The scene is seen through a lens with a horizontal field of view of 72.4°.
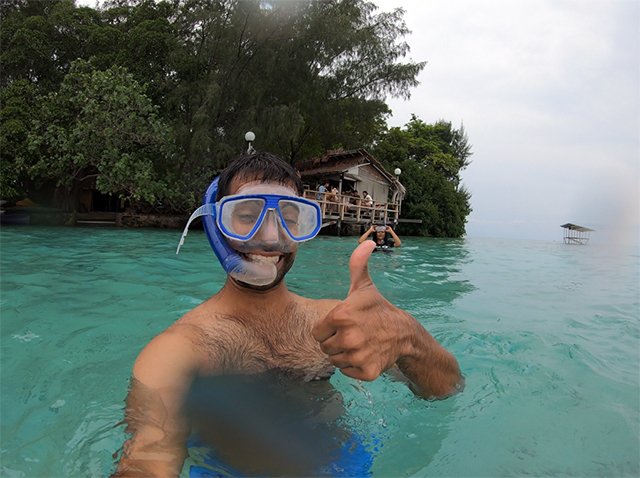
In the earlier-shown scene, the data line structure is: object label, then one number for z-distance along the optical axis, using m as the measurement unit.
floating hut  28.48
